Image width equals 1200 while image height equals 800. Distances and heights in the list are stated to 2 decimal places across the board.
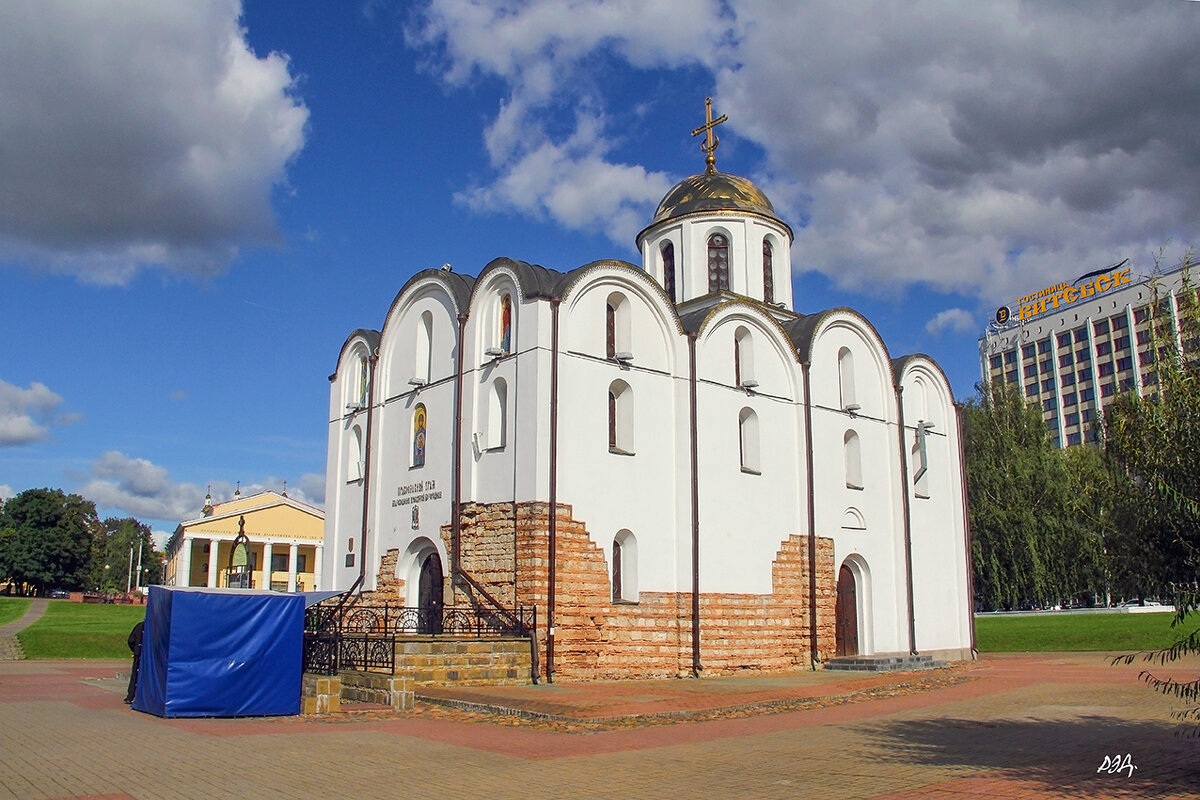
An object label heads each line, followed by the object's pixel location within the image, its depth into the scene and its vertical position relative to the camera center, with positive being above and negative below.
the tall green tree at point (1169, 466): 8.40 +0.98
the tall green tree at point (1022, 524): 37.78 +2.10
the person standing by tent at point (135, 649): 15.24 -1.01
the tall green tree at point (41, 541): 75.56 +3.28
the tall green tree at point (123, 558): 107.88 +2.90
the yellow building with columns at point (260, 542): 65.00 +2.76
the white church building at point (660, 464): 20.03 +2.70
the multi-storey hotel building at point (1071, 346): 87.88 +22.17
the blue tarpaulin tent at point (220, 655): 13.45 -1.00
